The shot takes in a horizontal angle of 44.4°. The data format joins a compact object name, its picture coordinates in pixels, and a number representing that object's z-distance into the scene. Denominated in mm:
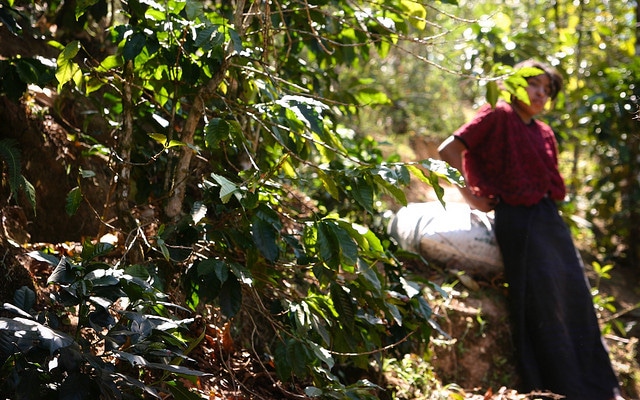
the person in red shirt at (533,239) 4070
